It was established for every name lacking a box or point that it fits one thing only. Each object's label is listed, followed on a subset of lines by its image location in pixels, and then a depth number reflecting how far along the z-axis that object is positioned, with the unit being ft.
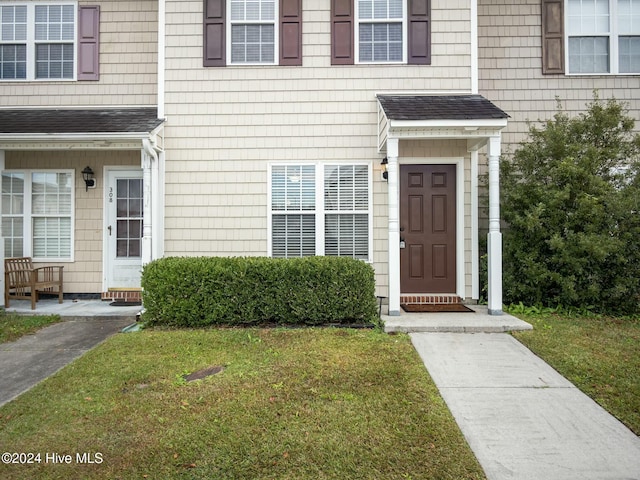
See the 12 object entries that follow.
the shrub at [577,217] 18.69
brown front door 21.65
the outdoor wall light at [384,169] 20.89
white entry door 23.26
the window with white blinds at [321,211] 21.38
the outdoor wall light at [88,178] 22.80
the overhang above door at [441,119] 17.95
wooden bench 20.98
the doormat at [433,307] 19.65
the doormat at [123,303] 22.07
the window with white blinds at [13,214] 23.36
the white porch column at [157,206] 20.65
